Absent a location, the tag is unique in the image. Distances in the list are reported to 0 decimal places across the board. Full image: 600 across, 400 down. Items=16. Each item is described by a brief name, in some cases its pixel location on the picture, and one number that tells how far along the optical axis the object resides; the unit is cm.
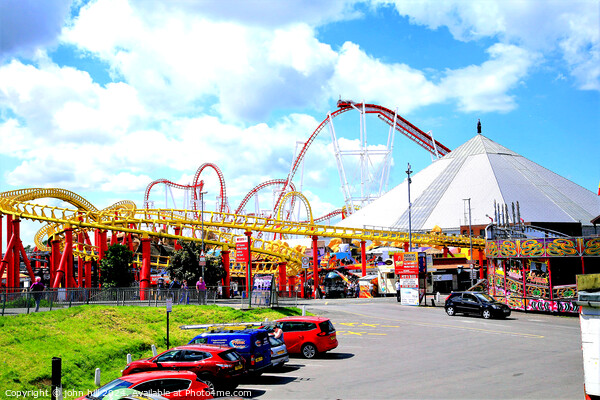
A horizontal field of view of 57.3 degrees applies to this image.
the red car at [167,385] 1066
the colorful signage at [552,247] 3319
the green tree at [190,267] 4738
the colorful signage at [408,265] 4109
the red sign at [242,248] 3234
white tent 8417
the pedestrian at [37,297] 2357
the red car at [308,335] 1947
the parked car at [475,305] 3114
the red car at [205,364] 1330
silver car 1638
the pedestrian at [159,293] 2955
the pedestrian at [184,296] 2982
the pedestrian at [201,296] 3069
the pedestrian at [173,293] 2932
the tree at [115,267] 5138
